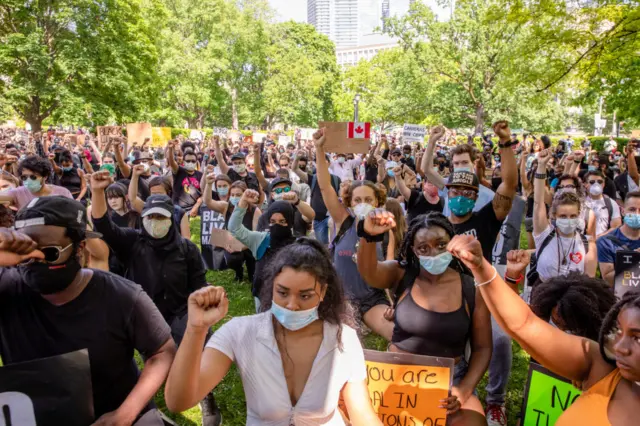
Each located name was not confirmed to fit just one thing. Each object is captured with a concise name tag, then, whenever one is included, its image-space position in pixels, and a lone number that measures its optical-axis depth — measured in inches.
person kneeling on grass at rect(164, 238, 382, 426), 91.0
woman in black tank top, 122.4
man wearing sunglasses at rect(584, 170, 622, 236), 259.8
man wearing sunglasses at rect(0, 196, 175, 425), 90.4
